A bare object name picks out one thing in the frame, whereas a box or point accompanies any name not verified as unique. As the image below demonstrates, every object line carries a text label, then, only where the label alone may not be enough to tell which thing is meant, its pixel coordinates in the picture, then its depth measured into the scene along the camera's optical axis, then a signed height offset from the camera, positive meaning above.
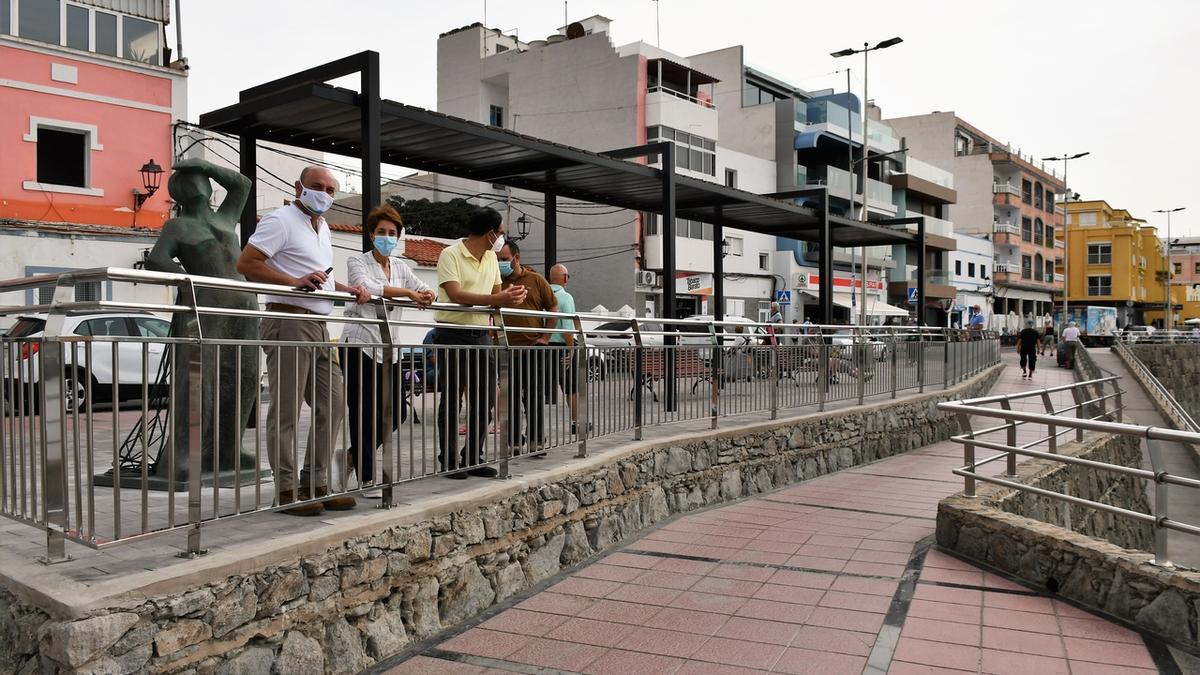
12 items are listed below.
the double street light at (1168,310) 78.50 +0.78
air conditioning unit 29.95 +1.44
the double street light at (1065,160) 58.97 +10.59
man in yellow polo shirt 5.22 -0.12
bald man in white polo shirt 4.06 -0.08
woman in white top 4.57 -0.19
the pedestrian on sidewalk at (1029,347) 25.77 -0.82
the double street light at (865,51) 32.56 +10.00
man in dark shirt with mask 5.92 -0.43
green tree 33.81 +3.95
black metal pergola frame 7.67 +1.85
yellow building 81.73 +5.29
